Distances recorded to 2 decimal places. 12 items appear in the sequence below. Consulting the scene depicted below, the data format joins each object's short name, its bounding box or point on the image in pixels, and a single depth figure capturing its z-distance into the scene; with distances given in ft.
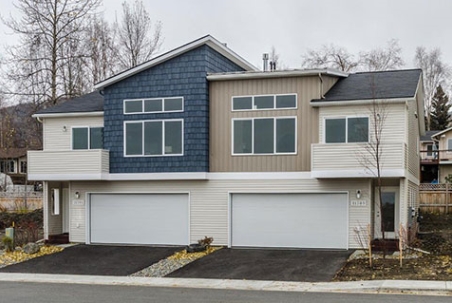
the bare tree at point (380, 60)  151.74
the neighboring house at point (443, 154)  140.87
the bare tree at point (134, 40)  127.13
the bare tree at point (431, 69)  188.85
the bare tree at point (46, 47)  112.57
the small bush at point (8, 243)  70.33
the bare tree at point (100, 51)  125.18
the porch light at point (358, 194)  64.08
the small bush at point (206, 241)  66.54
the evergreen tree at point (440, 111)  185.06
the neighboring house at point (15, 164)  183.39
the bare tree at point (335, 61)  149.89
